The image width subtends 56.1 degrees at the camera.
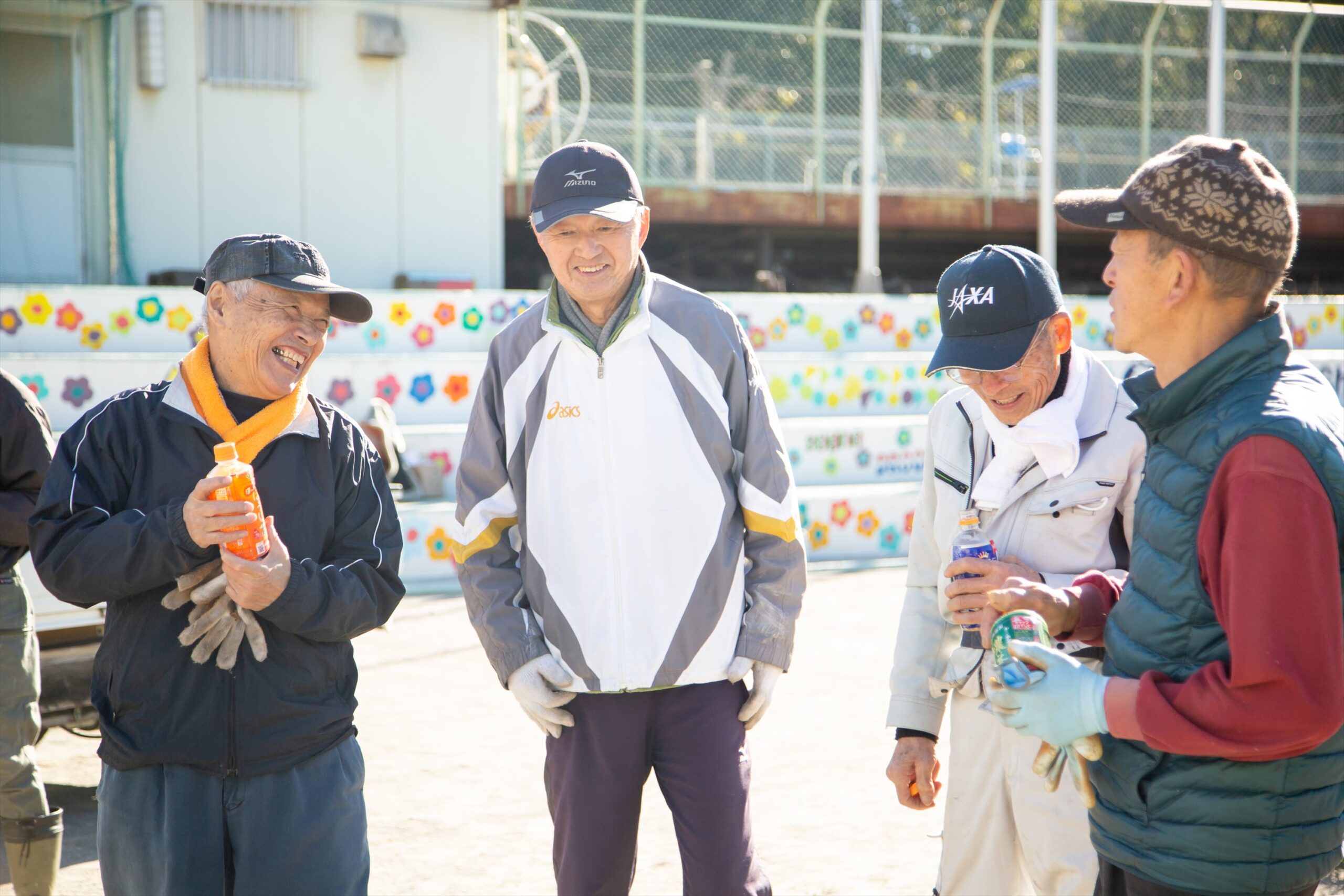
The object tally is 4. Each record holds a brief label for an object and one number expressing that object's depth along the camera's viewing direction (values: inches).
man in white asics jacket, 112.0
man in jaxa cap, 101.8
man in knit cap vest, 67.2
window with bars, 522.3
